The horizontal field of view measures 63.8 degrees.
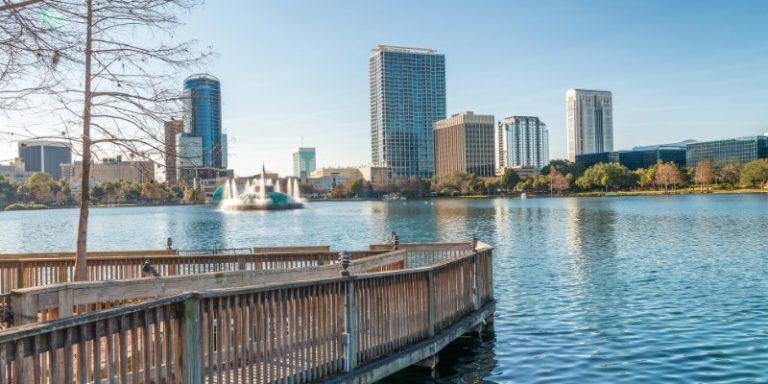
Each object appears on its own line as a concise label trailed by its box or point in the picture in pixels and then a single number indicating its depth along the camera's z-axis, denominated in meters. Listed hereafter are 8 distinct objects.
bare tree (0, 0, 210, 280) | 9.70
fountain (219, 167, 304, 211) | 157.12
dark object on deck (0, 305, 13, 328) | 6.68
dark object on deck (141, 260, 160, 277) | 10.31
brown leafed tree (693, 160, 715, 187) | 187.12
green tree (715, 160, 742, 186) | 187.02
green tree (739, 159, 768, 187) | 167.25
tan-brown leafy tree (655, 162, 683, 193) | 194.62
